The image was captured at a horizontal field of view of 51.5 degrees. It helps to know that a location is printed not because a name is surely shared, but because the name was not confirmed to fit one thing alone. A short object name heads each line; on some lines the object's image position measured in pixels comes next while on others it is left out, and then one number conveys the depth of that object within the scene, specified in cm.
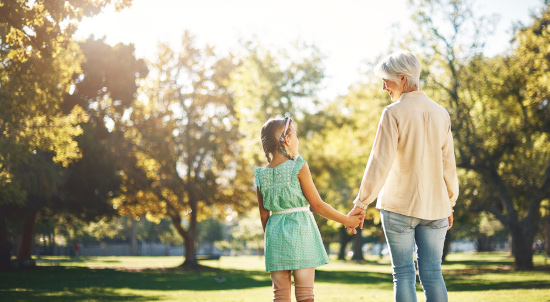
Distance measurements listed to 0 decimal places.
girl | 449
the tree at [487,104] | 2531
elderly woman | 419
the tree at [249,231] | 8131
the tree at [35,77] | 1109
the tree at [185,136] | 3569
